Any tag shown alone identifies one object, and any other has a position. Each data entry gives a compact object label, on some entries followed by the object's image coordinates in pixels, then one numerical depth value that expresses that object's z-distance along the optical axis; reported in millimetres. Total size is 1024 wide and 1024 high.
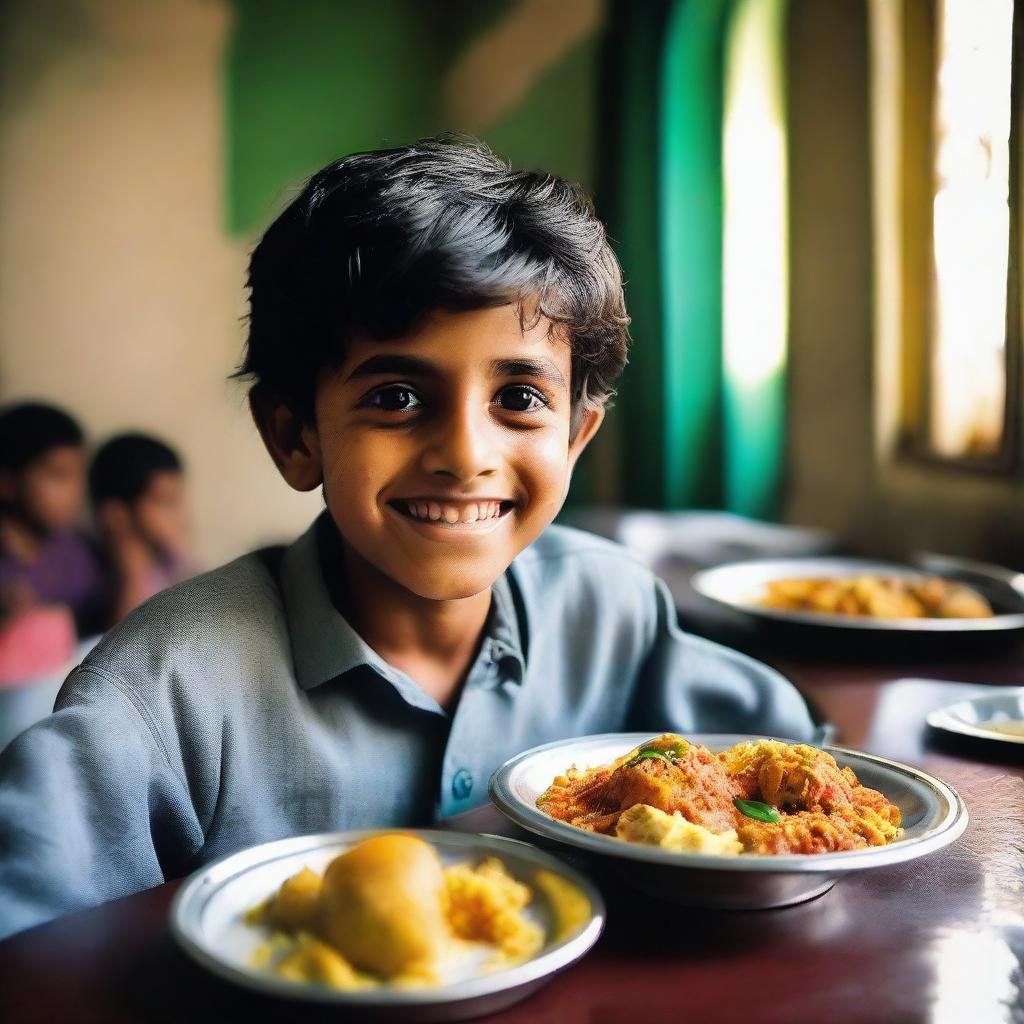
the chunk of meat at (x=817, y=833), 765
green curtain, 3891
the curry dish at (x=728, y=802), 759
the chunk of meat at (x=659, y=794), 788
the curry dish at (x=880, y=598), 1753
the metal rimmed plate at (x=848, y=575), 1564
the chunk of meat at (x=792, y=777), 824
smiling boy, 971
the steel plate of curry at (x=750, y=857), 697
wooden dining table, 629
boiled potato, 607
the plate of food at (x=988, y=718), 1154
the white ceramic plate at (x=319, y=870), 569
